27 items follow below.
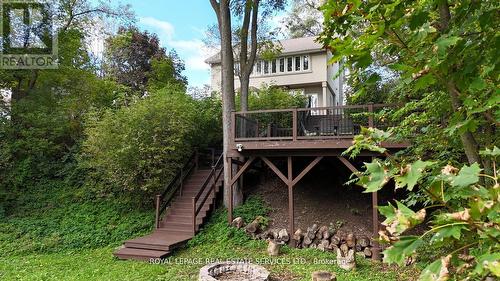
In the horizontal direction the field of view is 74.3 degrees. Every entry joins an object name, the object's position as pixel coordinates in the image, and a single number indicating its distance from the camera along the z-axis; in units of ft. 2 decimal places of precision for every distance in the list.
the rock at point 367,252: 22.39
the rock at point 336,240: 23.83
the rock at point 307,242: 24.43
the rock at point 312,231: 24.69
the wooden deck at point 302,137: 23.80
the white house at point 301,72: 56.18
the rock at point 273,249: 22.77
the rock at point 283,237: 24.99
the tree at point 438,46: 4.07
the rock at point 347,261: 20.08
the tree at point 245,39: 33.42
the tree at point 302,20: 67.31
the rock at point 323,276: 16.75
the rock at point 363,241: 23.11
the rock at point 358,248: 23.02
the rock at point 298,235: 24.68
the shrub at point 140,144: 30.37
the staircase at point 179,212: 23.24
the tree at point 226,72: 30.63
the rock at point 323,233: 24.44
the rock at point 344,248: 22.89
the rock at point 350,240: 23.39
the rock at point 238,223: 27.06
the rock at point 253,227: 26.18
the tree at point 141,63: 60.03
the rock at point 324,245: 23.72
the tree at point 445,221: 2.67
